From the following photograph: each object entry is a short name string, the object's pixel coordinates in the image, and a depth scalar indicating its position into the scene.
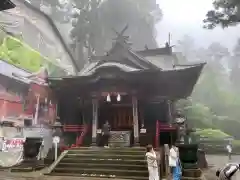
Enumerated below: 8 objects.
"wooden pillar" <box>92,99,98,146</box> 11.79
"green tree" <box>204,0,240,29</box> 9.58
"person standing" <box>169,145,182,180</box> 6.56
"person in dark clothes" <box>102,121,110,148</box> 11.71
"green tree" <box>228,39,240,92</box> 46.44
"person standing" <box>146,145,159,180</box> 6.29
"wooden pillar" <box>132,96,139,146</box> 11.32
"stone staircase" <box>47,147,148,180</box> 7.91
